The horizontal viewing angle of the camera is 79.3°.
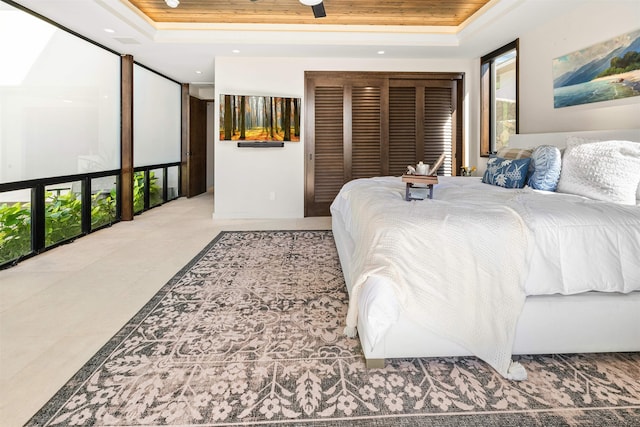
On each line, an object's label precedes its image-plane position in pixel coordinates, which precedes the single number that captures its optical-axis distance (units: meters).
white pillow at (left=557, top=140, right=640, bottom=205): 2.41
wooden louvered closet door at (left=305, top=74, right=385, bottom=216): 5.87
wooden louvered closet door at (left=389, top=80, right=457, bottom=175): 5.91
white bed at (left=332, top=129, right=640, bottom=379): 1.75
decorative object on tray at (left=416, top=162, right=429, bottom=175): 2.55
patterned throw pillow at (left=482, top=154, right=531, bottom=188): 3.19
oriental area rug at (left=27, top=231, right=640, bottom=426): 1.48
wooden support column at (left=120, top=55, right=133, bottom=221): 5.40
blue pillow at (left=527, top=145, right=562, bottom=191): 2.93
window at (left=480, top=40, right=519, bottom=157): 4.92
